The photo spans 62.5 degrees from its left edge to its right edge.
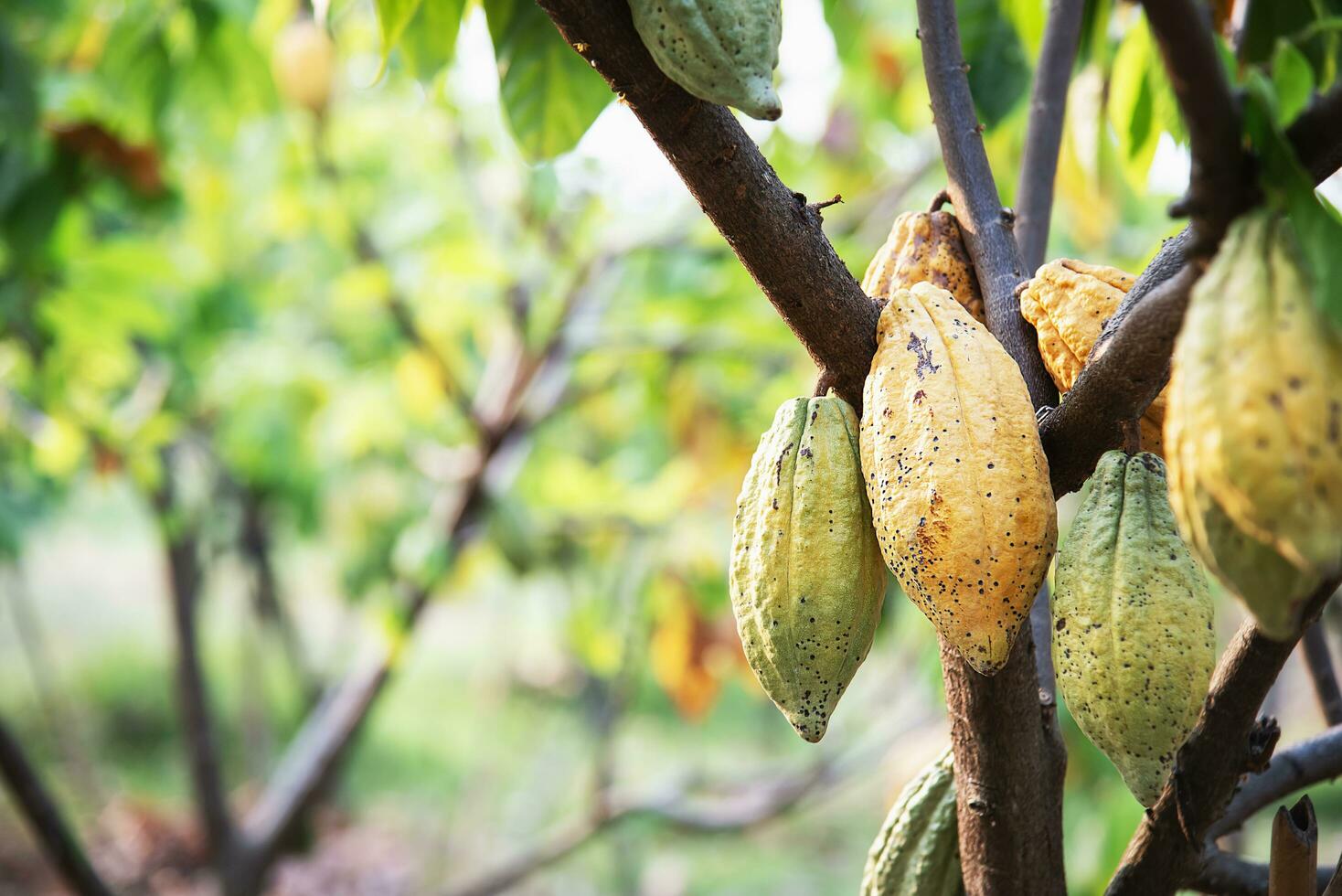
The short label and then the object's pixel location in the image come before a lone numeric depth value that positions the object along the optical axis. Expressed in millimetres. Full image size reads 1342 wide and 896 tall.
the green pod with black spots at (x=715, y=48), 560
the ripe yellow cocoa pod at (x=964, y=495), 578
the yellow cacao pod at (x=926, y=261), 794
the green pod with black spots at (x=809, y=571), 640
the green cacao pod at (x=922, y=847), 792
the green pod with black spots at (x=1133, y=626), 579
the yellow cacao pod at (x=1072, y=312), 682
